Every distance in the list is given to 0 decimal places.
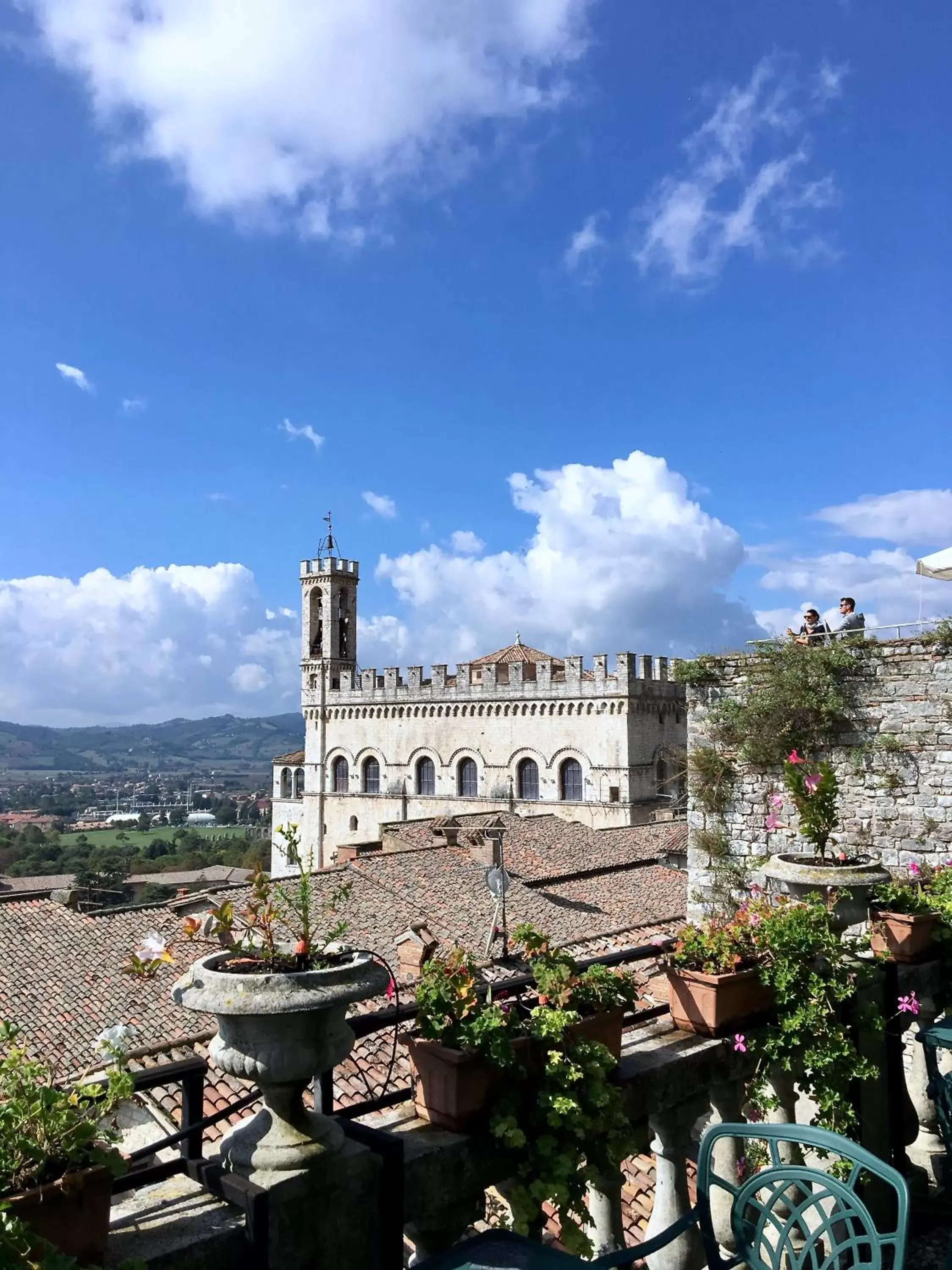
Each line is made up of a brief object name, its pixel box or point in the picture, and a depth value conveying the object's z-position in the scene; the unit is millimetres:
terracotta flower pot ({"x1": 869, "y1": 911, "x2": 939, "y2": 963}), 4676
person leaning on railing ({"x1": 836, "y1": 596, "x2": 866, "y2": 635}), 10961
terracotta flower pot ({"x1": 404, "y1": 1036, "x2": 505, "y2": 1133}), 2748
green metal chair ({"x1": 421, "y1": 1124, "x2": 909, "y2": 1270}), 2369
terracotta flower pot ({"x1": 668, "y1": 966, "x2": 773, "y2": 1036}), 3607
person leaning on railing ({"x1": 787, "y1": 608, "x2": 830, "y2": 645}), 10953
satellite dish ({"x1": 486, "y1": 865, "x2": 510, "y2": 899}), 14539
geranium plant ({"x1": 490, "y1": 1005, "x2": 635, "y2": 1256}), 2773
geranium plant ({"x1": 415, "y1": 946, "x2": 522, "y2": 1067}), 2789
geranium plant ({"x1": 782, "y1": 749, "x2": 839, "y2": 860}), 5488
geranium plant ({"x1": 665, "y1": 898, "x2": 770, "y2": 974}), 3762
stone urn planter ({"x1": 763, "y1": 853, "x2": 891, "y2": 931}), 5012
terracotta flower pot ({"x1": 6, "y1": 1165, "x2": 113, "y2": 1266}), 1966
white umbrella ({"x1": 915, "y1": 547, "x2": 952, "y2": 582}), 9508
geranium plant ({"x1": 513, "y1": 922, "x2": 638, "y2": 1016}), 3137
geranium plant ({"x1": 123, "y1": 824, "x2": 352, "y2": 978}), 2594
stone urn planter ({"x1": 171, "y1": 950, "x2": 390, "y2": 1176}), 2344
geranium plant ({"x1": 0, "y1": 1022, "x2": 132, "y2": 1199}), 2006
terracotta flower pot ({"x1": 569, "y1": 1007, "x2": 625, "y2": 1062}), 3084
